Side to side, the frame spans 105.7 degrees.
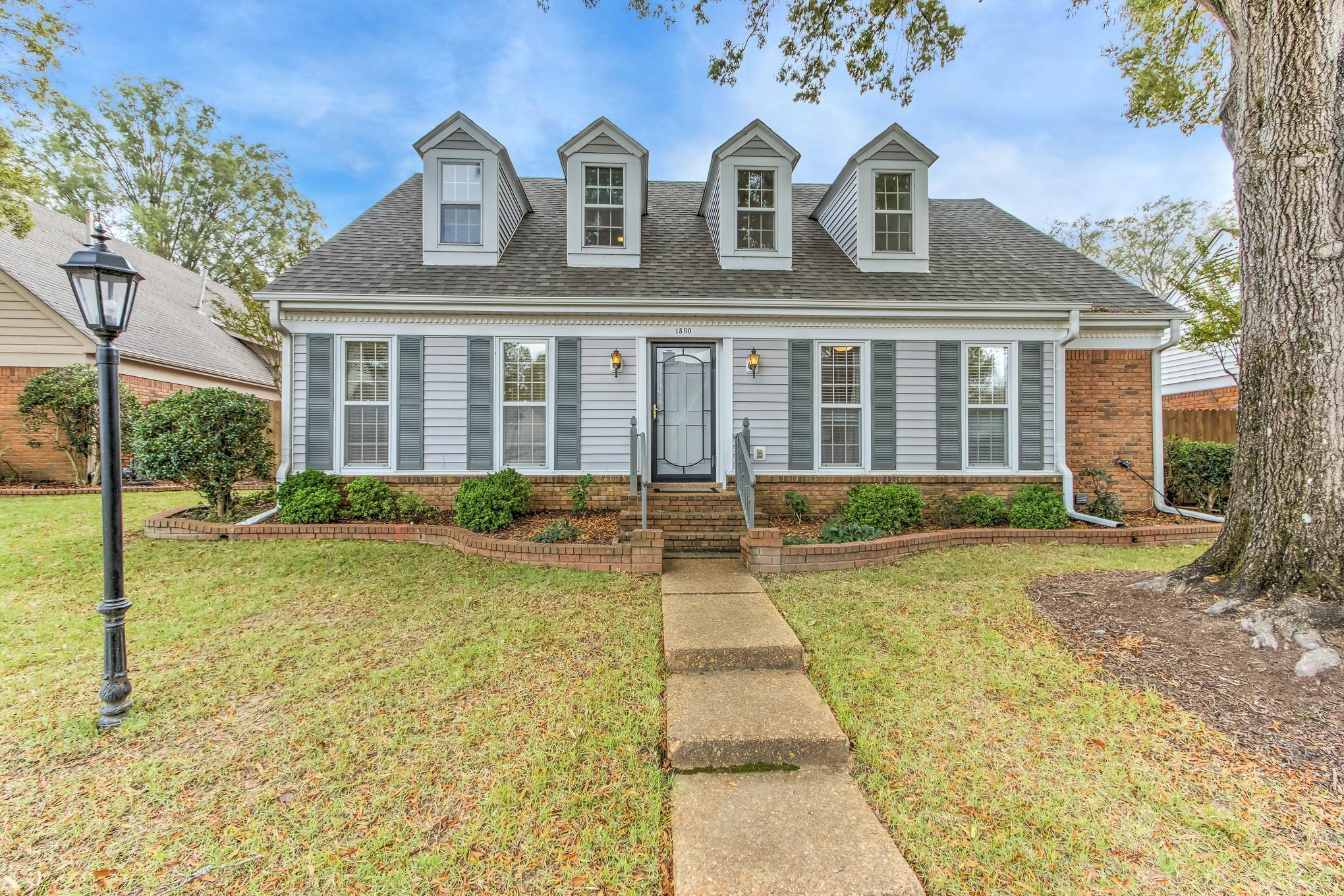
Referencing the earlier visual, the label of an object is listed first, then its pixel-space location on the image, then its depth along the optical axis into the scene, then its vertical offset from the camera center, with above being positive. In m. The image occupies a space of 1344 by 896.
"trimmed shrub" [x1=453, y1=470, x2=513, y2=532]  6.33 -0.71
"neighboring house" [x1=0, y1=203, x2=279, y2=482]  9.98 +2.56
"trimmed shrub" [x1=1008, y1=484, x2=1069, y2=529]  6.82 -0.80
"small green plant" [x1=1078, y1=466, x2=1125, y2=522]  7.21 -0.64
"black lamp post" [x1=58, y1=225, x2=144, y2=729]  2.75 +0.17
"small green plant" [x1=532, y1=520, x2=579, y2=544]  5.82 -0.96
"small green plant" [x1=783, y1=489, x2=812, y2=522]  7.11 -0.76
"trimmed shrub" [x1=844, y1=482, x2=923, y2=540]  6.57 -0.74
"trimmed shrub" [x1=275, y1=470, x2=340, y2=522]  6.53 -0.64
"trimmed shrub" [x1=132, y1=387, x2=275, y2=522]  6.23 +0.09
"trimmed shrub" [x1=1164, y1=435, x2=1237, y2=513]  7.86 -0.32
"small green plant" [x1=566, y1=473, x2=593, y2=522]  7.18 -0.61
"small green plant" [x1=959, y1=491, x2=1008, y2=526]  6.93 -0.79
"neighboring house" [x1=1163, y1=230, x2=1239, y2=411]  12.94 +2.02
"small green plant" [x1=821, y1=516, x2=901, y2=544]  5.98 -0.97
